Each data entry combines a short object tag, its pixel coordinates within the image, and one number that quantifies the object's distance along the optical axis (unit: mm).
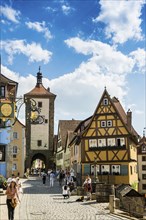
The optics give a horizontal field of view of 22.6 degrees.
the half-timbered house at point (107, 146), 38594
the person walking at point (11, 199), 13797
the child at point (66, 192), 25172
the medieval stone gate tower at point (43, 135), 70312
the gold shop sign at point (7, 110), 13156
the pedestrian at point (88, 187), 24422
